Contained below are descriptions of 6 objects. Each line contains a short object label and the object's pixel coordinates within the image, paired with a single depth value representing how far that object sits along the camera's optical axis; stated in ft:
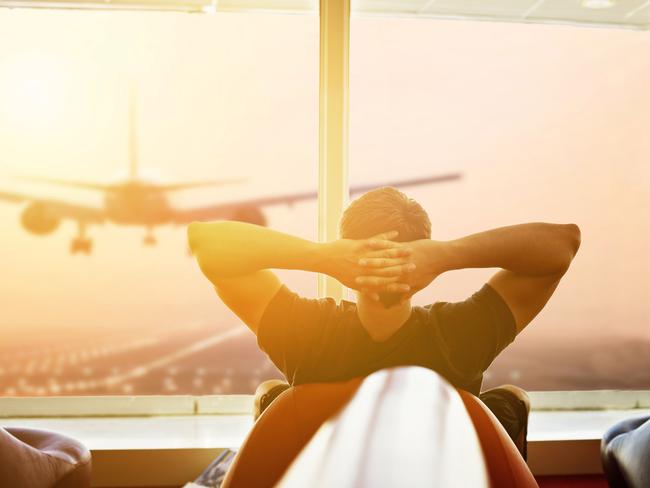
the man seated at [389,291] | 3.84
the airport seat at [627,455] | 4.77
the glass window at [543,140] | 9.04
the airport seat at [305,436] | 3.24
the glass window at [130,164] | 8.51
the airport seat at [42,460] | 4.42
